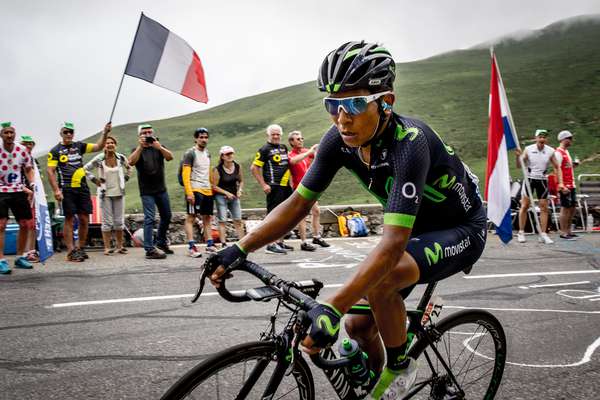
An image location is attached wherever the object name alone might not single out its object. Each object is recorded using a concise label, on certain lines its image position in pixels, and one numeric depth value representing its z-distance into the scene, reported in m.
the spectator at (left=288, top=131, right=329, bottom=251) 9.31
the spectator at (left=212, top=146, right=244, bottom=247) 9.24
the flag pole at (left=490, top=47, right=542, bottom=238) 10.29
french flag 8.16
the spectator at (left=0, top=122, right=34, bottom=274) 7.34
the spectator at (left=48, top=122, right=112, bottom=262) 8.21
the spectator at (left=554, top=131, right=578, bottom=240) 10.98
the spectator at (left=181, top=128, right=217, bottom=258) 8.91
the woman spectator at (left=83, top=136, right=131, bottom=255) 8.68
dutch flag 9.37
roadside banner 7.73
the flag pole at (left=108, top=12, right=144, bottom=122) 8.09
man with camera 8.55
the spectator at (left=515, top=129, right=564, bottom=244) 10.84
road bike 1.91
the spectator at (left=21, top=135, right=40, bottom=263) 7.89
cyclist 2.18
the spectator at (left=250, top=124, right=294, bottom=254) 9.16
